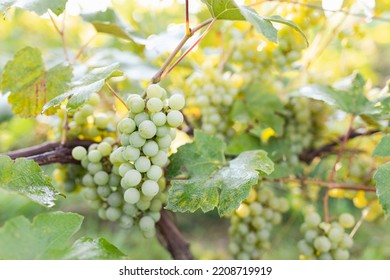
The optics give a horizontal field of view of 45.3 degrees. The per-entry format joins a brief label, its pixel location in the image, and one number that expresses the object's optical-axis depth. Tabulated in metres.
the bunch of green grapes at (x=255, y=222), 1.01
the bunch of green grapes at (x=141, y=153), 0.64
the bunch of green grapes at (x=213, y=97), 1.02
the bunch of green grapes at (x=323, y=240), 0.88
